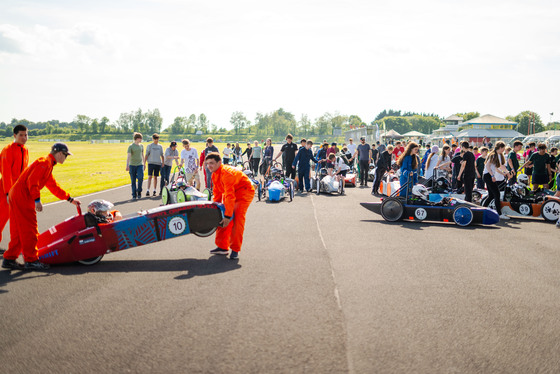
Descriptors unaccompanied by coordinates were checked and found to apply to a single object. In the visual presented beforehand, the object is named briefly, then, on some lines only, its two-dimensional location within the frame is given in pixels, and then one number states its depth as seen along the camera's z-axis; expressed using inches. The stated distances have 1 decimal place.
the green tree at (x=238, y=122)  6811.0
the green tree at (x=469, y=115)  6930.1
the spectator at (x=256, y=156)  871.6
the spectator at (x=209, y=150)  534.2
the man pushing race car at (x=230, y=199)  251.2
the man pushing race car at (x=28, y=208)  227.8
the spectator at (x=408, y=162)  421.4
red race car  236.4
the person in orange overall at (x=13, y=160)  252.2
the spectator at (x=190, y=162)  533.0
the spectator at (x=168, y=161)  551.5
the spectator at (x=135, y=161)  523.8
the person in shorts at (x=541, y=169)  499.8
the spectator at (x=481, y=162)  527.2
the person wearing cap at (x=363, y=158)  732.0
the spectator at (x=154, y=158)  555.5
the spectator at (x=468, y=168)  473.1
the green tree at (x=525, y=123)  5383.9
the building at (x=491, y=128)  3491.6
